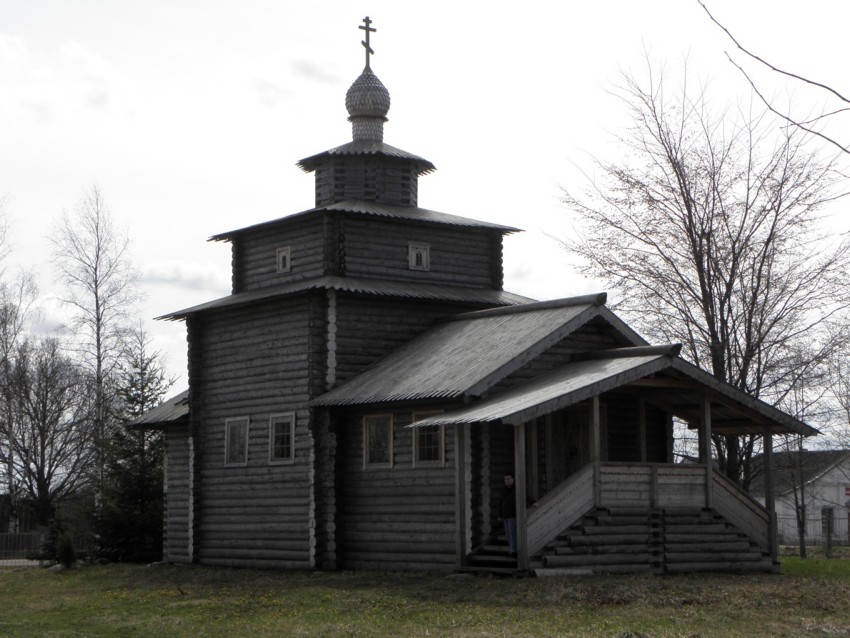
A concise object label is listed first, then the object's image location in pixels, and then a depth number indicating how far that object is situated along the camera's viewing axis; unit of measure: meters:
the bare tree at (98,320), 42.81
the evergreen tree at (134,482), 33.72
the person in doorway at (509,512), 22.39
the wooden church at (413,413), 23.53
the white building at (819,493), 53.38
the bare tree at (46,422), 46.97
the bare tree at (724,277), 28.30
